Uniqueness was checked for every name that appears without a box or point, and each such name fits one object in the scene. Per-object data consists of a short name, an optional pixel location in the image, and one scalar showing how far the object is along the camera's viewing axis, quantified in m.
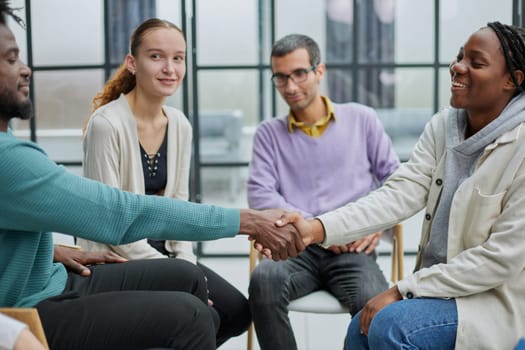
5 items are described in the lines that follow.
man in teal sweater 1.86
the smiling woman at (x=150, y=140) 2.78
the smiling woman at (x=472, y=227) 2.07
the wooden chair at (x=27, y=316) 1.66
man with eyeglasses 3.17
